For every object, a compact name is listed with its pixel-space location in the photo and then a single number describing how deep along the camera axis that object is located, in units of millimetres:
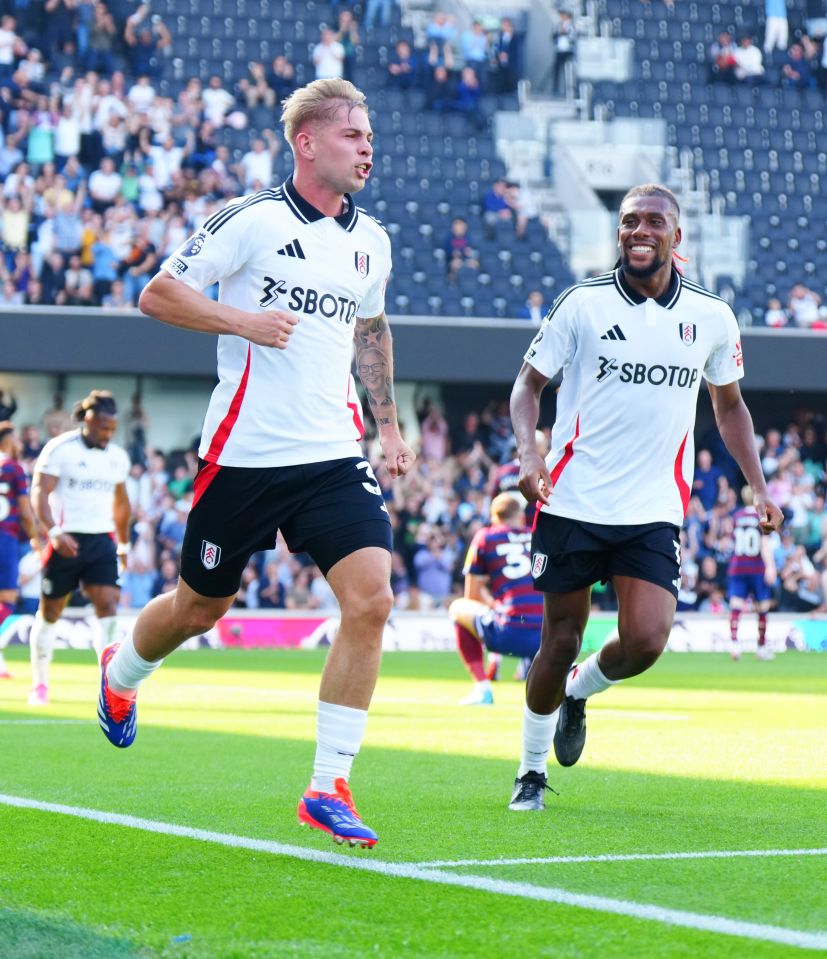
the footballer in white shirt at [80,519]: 12891
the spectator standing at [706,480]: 26078
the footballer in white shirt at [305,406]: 5789
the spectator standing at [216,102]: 25875
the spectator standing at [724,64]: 31047
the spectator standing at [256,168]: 25062
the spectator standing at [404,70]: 28406
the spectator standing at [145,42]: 26375
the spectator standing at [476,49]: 29312
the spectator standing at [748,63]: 31078
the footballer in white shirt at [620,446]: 6820
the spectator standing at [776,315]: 26641
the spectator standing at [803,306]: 26906
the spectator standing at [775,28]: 31547
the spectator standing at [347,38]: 27812
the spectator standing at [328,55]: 27419
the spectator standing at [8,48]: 24719
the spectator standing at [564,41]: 30047
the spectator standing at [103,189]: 23766
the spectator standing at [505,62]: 29625
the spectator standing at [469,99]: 28641
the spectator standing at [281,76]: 27094
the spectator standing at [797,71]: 31375
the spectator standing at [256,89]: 26703
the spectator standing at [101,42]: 25688
